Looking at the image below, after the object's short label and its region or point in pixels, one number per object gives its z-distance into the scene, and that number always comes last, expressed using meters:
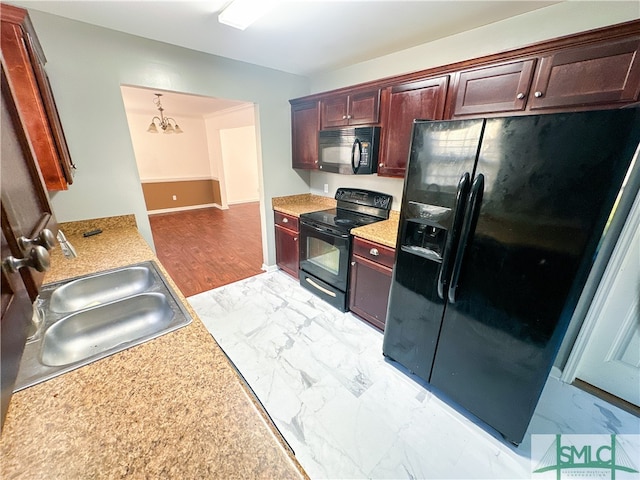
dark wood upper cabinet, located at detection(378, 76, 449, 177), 1.85
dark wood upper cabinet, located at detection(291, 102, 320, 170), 2.79
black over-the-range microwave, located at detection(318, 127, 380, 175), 2.27
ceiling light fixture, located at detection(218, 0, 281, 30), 1.51
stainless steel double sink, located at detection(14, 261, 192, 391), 0.87
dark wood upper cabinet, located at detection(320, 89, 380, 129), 2.22
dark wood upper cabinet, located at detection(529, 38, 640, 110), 1.23
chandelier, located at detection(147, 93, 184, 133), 4.21
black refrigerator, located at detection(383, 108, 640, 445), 1.04
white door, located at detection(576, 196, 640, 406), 1.55
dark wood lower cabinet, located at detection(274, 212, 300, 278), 2.98
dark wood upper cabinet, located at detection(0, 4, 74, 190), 1.15
